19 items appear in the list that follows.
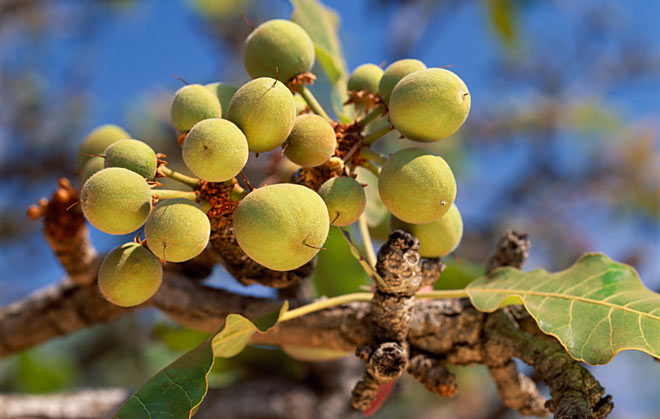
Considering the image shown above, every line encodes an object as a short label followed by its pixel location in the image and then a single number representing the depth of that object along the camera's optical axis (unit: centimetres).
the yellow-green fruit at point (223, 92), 59
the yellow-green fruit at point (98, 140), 61
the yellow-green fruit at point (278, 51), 60
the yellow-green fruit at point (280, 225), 53
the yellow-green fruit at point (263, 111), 55
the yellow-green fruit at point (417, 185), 56
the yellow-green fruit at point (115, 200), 54
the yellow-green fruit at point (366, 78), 61
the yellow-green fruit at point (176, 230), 53
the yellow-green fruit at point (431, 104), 56
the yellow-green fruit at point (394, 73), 59
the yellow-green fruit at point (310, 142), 56
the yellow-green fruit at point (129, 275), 54
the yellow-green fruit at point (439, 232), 60
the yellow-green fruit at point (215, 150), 54
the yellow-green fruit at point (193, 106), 57
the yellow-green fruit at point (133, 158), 55
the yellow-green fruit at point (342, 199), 56
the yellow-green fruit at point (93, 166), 59
